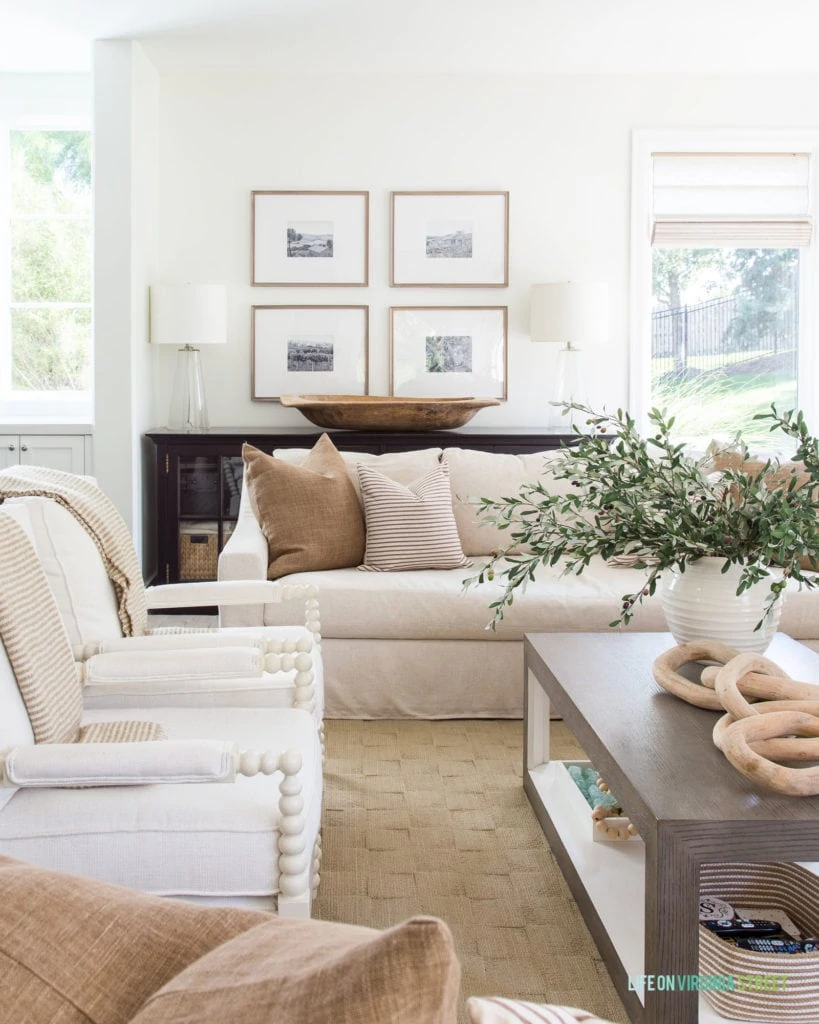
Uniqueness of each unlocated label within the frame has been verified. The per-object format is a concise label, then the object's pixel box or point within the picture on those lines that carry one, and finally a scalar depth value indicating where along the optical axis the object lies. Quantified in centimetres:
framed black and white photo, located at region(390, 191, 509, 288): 557
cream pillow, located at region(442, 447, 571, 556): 395
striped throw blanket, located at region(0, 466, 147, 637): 239
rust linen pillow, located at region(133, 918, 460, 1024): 54
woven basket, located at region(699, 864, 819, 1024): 161
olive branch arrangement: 214
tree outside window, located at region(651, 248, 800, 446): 577
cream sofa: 341
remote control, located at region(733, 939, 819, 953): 169
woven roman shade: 562
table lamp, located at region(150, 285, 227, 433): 516
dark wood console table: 514
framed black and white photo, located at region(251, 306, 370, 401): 562
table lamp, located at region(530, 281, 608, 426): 529
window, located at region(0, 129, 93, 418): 577
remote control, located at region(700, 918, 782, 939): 175
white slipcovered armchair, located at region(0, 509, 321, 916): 161
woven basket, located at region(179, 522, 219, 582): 518
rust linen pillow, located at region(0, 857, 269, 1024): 70
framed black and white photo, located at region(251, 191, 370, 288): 557
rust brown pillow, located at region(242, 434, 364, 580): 367
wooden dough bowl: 502
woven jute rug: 200
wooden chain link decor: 168
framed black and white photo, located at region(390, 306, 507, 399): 563
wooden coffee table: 155
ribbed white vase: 228
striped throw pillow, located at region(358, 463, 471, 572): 368
